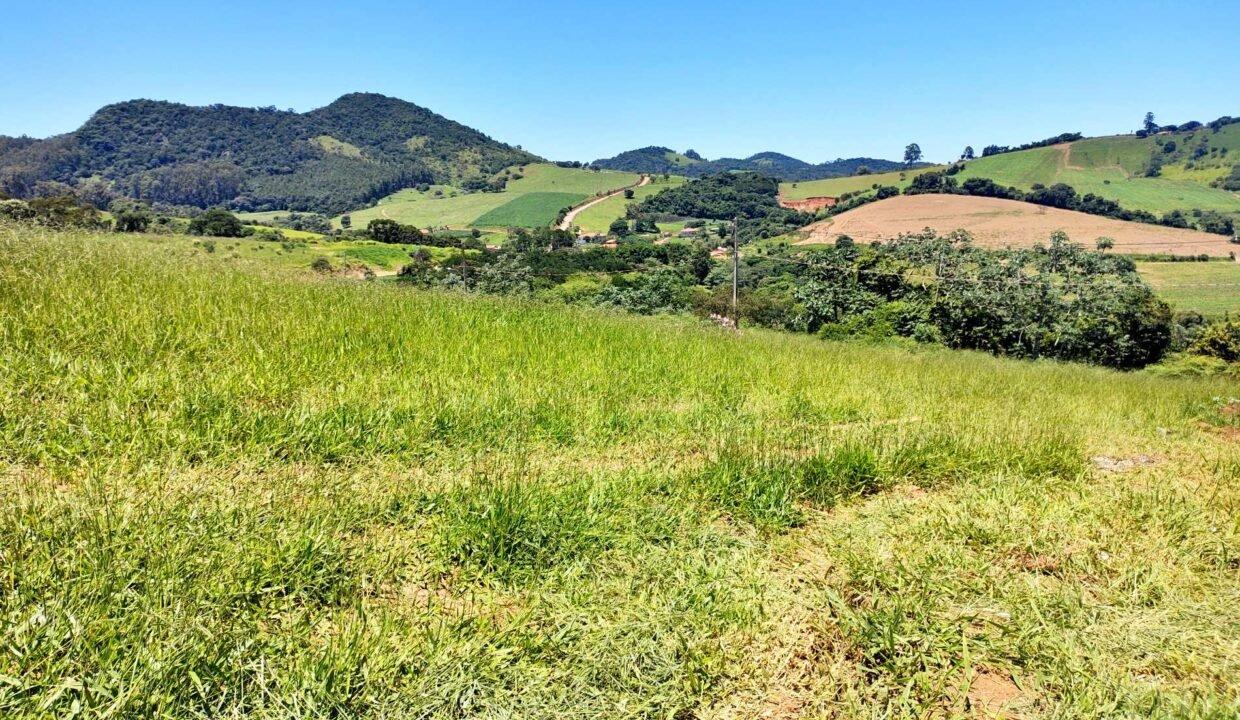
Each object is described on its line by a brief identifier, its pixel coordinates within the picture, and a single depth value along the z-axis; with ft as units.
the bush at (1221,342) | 137.28
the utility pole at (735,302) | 141.18
